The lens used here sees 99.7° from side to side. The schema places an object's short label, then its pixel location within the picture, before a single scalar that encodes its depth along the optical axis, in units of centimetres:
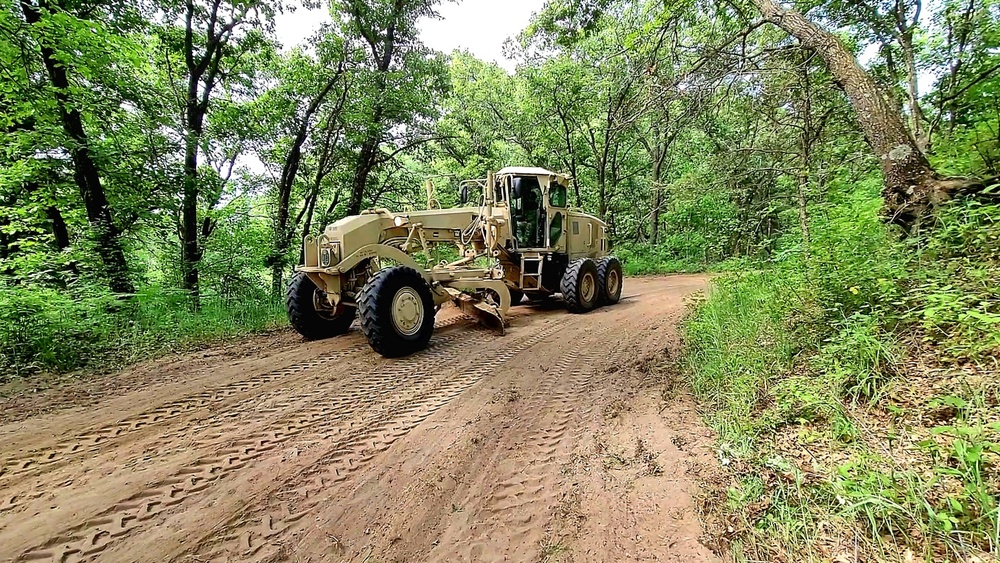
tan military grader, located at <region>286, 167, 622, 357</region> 492
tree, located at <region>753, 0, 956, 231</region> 345
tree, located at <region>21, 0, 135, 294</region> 523
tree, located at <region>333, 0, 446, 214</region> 965
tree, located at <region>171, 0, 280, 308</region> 743
